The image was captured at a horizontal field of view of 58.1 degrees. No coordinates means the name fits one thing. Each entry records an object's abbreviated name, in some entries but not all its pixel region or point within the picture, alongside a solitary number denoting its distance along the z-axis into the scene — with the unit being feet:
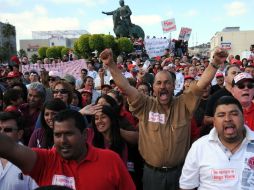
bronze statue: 52.42
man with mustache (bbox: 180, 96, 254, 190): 5.39
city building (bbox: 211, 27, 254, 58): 124.35
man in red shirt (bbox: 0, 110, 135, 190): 4.68
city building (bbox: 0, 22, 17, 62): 74.19
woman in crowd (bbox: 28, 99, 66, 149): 7.36
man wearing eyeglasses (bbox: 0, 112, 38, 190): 5.80
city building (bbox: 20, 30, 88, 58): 175.79
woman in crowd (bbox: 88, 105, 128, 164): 7.44
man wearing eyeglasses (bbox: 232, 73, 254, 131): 7.89
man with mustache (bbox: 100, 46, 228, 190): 7.39
